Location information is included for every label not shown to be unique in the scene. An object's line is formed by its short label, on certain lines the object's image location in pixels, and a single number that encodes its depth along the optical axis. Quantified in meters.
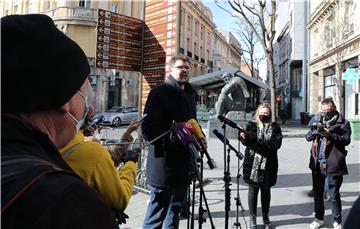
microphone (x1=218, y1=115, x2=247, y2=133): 3.78
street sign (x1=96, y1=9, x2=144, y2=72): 6.27
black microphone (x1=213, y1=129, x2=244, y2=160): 3.75
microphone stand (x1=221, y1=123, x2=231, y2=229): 3.73
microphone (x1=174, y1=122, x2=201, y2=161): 2.94
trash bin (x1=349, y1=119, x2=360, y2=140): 16.14
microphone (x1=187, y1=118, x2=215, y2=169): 2.96
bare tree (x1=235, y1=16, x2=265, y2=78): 28.96
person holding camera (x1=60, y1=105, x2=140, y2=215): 1.82
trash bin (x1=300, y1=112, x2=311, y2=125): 30.22
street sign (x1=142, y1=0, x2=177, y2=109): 6.23
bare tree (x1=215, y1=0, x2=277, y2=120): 19.31
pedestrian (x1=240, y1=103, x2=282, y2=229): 4.73
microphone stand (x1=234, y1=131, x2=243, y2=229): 4.41
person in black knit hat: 0.82
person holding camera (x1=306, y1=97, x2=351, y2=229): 4.78
